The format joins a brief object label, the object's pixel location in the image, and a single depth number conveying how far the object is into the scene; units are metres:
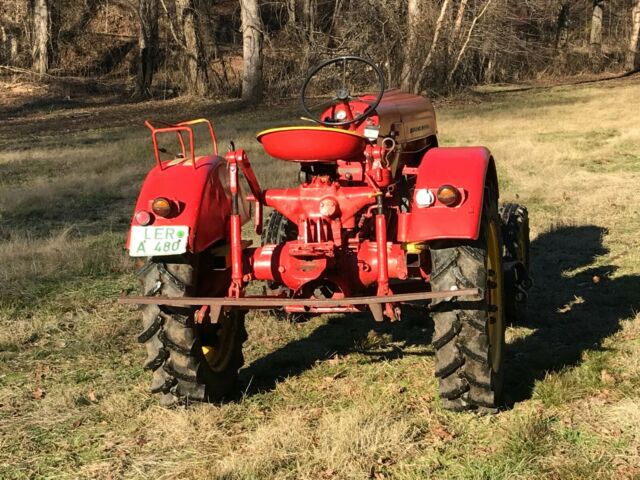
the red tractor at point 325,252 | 3.76
